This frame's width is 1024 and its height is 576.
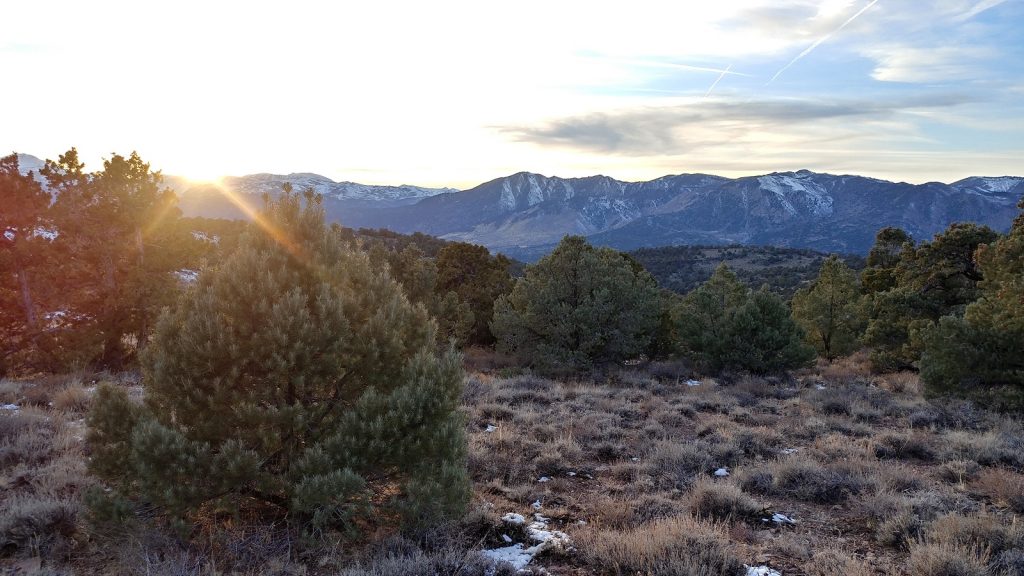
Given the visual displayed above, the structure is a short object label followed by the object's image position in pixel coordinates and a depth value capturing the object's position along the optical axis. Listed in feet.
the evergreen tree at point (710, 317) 68.39
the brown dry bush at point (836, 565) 17.06
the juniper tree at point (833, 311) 88.63
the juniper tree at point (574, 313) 65.16
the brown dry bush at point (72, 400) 37.78
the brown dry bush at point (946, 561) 16.30
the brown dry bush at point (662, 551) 16.74
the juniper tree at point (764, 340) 65.92
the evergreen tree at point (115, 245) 53.98
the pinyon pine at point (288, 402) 16.97
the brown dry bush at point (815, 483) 25.49
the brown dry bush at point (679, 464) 27.27
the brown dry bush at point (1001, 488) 23.48
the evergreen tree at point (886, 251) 115.32
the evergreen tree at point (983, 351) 45.24
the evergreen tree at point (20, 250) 54.44
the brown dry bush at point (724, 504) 22.82
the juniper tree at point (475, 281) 89.61
